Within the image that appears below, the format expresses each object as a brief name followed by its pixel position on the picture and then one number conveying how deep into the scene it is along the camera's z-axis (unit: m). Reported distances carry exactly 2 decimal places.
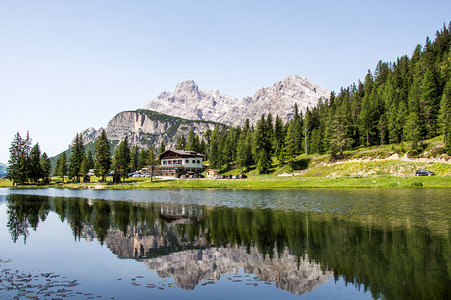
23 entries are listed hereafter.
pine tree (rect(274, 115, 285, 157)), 135.25
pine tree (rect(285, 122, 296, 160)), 112.56
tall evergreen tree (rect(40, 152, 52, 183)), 124.32
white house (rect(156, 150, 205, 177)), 138.88
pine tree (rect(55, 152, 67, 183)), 135.88
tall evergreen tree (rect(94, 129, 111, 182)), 109.09
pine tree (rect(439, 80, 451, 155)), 73.29
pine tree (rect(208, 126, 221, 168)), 146.57
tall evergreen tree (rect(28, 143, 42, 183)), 114.21
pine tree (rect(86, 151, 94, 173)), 156.75
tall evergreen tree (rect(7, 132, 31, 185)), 109.53
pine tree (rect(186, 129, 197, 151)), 173.10
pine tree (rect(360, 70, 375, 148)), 111.12
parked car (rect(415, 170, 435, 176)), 66.94
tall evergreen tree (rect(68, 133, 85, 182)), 124.75
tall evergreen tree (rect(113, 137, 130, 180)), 112.81
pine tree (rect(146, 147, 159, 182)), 111.59
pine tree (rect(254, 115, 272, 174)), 113.81
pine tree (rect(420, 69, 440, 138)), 93.69
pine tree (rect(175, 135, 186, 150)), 179.93
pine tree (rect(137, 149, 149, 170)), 170.38
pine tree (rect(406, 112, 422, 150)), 82.19
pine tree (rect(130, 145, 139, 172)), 170.25
